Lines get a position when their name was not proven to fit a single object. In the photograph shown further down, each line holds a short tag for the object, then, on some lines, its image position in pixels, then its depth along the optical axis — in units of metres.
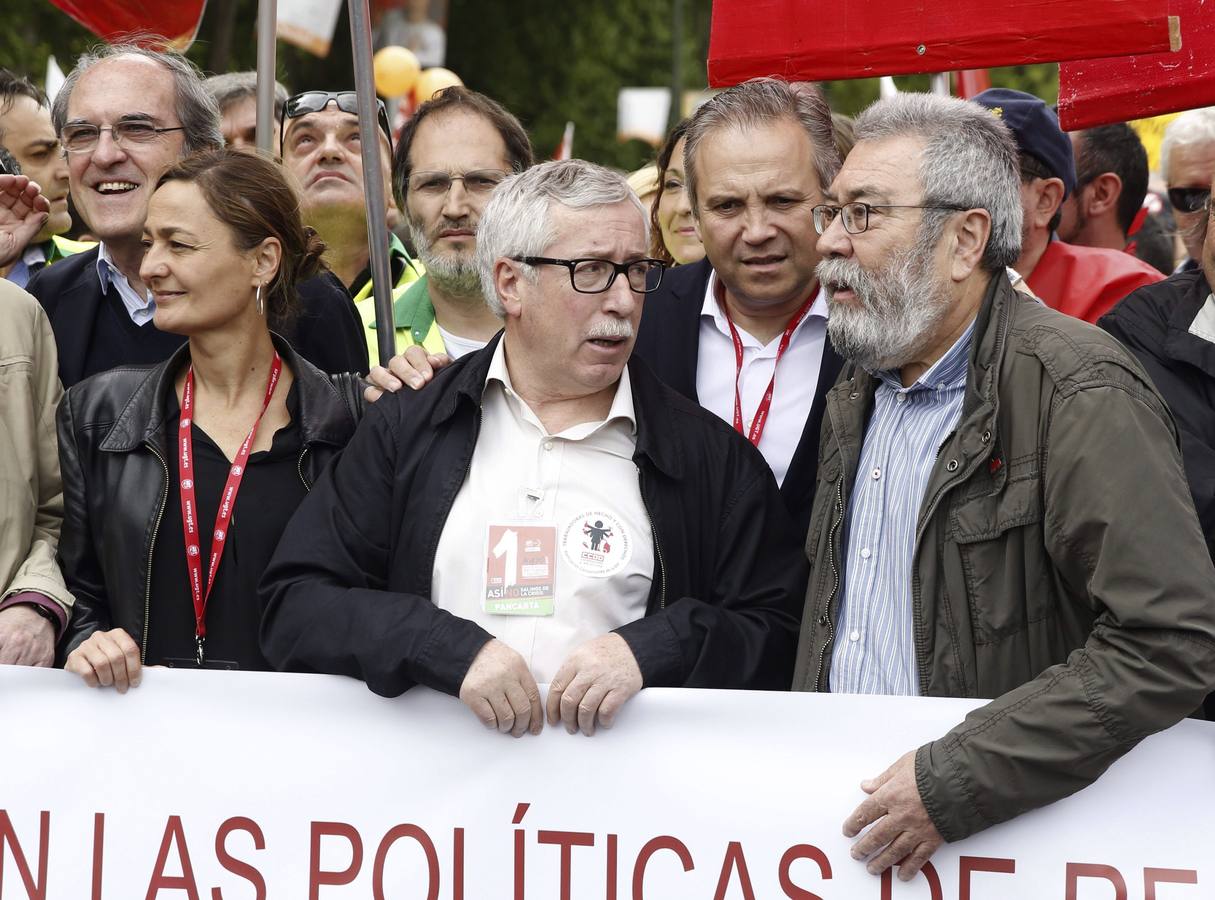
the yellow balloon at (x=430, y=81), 14.80
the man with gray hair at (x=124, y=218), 4.55
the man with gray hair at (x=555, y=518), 3.33
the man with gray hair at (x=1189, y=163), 5.18
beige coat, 3.62
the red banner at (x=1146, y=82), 4.41
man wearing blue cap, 5.05
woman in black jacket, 3.77
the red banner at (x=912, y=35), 3.92
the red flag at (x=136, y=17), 5.89
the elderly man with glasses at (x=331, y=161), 6.08
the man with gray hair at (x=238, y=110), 6.65
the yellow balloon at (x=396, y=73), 15.17
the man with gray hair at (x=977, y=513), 2.97
